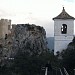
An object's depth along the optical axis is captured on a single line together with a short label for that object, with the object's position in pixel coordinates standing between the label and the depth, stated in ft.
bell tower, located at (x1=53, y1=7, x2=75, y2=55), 167.32
